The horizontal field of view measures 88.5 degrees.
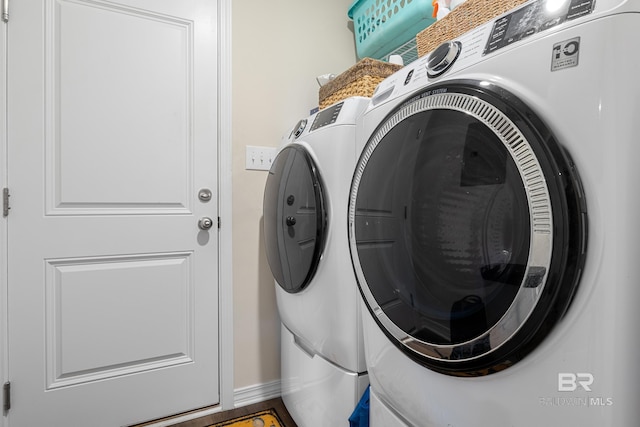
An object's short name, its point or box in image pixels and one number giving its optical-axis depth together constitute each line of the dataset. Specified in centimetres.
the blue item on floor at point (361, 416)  87
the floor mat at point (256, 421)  137
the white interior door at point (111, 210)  121
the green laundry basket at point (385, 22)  128
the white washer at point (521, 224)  39
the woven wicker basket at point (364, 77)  111
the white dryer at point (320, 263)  94
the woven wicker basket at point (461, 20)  75
